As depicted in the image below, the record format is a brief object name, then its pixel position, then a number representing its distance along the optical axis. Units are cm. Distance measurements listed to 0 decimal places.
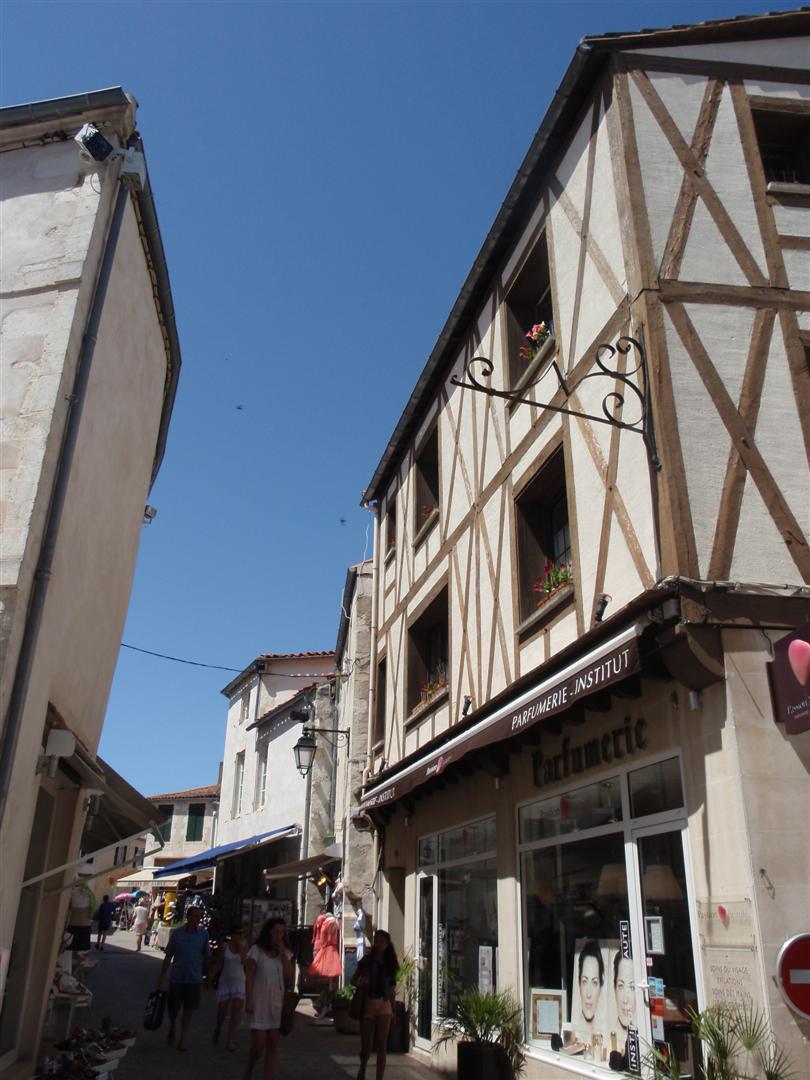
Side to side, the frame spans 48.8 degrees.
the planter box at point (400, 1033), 996
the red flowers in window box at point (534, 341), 856
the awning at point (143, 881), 4281
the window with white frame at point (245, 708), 2605
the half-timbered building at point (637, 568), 510
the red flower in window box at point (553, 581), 738
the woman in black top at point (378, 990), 743
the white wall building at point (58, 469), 544
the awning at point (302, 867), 1508
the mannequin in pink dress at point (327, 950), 1198
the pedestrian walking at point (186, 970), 908
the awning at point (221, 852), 1850
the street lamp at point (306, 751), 1475
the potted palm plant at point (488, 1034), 670
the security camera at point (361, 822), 1338
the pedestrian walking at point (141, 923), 2575
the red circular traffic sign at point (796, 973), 443
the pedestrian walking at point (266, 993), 696
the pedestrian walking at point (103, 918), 2427
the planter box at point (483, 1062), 667
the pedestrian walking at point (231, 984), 1003
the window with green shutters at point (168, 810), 4314
